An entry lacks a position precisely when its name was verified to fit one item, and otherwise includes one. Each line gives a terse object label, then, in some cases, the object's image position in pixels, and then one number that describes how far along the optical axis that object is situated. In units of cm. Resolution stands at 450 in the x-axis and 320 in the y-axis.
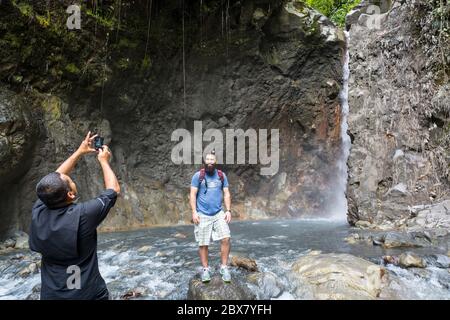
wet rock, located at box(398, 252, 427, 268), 576
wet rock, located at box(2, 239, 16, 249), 835
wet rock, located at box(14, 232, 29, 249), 841
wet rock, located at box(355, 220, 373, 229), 945
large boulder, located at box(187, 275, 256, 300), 445
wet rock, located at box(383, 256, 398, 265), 598
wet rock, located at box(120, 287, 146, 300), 507
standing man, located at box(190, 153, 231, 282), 489
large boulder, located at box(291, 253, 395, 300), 478
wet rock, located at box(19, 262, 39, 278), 625
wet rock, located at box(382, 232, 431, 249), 702
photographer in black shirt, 272
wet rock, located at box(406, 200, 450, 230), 798
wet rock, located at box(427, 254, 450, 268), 584
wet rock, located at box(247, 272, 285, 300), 500
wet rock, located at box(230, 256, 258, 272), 577
